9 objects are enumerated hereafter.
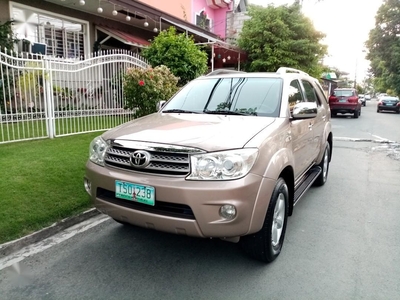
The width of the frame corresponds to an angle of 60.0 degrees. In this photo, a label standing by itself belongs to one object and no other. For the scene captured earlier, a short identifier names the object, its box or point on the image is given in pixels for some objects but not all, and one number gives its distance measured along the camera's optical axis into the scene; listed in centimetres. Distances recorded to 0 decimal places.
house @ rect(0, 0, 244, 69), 1042
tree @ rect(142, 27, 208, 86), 1027
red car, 1959
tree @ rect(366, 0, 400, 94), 3488
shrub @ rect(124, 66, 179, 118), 787
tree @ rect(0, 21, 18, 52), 936
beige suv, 263
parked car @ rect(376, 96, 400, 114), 2597
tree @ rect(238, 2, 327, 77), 1694
